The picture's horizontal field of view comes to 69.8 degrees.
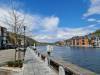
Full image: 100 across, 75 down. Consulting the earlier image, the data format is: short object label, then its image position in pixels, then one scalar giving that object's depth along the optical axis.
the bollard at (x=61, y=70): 2.76
